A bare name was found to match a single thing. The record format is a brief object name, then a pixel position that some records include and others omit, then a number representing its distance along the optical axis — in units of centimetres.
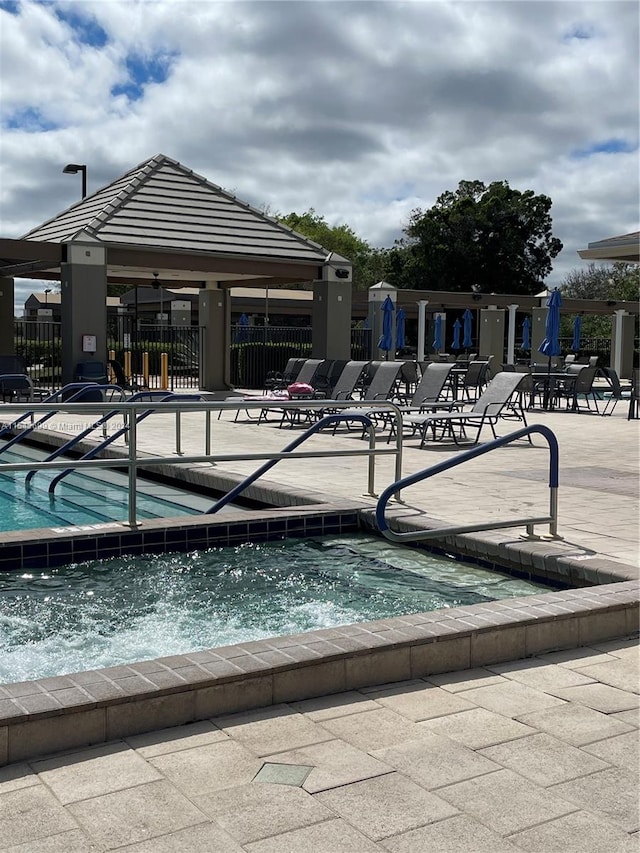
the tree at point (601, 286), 5171
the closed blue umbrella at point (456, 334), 3059
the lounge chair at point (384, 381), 1414
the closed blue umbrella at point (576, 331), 3195
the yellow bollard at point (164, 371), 2258
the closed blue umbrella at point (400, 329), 2529
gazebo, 1870
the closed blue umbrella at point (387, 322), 2136
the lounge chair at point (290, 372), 1929
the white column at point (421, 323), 2944
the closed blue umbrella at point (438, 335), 2945
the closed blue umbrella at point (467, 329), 3004
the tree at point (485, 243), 5459
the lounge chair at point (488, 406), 1191
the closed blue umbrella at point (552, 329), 1894
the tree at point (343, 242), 6625
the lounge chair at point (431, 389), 1379
